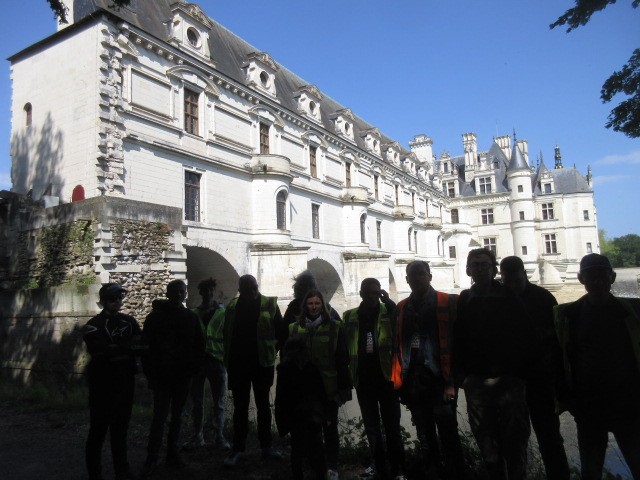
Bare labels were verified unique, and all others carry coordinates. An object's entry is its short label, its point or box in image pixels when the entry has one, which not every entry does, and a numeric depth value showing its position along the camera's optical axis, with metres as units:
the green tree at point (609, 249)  77.94
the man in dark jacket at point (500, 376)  3.29
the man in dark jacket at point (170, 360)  4.52
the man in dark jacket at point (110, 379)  4.09
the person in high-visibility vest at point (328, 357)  3.98
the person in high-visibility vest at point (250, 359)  4.69
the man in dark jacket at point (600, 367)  3.05
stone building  13.06
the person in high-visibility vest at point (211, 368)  5.30
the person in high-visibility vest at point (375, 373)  4.09
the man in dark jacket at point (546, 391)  3.53
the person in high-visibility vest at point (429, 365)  3.73
